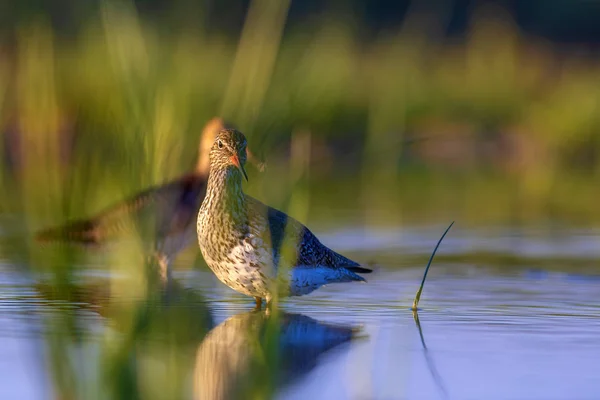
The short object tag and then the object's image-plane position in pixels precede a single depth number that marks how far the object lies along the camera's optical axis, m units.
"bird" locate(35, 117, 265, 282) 14.38
